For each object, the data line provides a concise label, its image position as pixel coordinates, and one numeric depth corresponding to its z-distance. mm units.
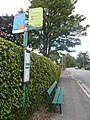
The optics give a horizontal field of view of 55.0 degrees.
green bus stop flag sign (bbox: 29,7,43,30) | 2009
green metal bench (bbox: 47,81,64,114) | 2880
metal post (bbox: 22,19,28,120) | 2113
